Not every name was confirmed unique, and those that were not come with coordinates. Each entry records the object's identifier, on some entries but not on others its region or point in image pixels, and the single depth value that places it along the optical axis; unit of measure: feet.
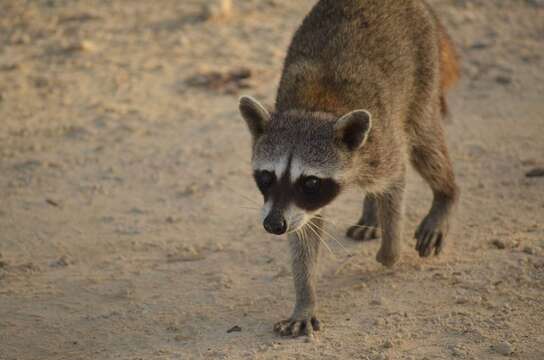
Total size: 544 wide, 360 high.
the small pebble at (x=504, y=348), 30.83
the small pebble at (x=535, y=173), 47.26
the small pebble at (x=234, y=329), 34.45
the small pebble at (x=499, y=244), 39.78
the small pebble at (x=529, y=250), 38.54
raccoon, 33.47
